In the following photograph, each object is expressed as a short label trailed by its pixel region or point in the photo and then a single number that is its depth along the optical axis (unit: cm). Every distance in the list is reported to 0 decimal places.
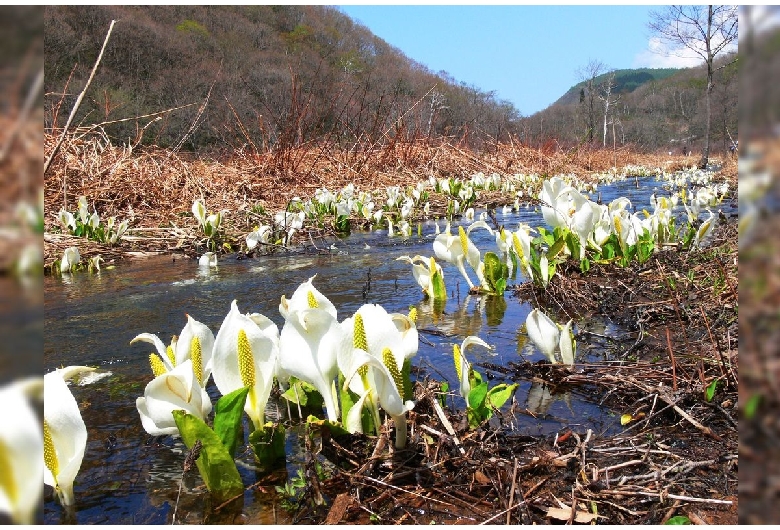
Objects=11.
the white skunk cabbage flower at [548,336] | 196
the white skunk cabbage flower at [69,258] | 434
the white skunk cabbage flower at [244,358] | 132
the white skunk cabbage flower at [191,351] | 144
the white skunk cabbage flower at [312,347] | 134
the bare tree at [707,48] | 1713
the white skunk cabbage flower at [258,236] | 487
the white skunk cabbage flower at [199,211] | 521
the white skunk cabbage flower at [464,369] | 154
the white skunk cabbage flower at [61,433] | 95
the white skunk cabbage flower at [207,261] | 444
